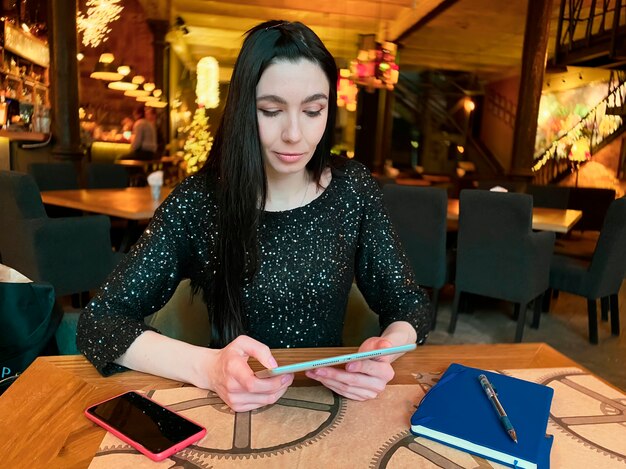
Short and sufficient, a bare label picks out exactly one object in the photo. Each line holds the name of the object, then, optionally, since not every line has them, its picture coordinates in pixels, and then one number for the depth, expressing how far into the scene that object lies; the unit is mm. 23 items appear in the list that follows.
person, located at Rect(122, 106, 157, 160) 7812
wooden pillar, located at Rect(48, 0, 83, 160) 5527
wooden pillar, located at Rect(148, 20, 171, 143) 8570
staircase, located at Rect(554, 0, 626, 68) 6074
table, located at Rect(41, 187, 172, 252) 3157
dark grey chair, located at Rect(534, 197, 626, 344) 3064
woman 938
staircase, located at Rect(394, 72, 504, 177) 11883
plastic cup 3695
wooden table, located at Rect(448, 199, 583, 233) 3412
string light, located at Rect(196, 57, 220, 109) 5262
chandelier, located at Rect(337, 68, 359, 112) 5840
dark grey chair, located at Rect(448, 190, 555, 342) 3033
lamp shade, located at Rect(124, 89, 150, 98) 8081
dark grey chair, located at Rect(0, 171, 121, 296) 2674
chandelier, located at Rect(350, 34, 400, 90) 5789
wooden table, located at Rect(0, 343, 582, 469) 703
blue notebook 703
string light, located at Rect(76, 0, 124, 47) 6675
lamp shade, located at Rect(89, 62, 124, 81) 6840
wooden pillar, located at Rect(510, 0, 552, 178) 5891
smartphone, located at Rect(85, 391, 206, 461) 705
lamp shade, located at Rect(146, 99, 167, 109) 8625
